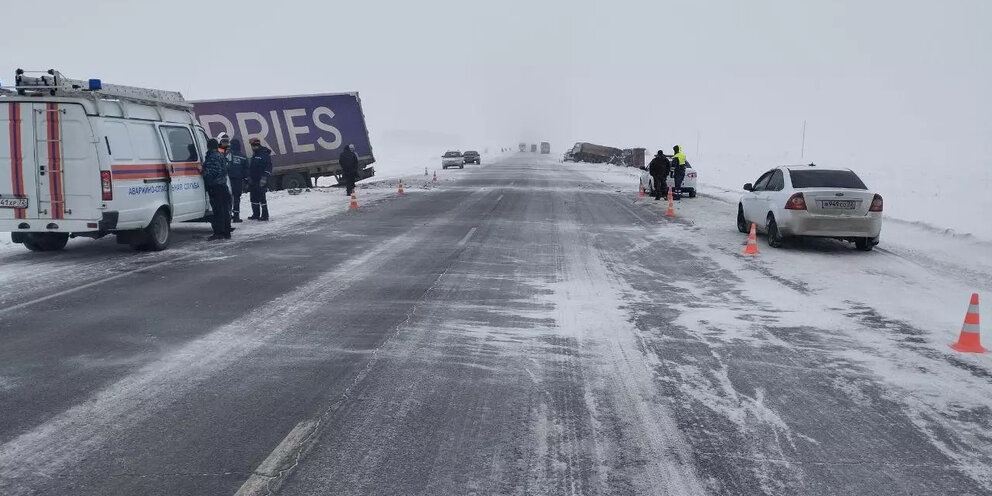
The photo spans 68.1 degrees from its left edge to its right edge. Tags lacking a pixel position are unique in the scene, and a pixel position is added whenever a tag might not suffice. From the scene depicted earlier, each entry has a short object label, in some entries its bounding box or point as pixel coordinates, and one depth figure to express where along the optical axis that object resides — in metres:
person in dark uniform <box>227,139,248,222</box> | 16.14
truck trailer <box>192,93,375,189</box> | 25.86
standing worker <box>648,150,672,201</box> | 24.08
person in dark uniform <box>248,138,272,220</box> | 17.42
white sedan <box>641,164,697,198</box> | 25.52
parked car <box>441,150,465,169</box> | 55.03
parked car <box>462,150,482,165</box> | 64.00
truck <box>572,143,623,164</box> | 66.94
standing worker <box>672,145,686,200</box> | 24.86
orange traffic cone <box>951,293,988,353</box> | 6.71
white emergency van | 10.73
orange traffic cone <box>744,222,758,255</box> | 12.65
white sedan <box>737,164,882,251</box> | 12.47
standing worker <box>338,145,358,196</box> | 25.11
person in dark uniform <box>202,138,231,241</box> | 13.57
